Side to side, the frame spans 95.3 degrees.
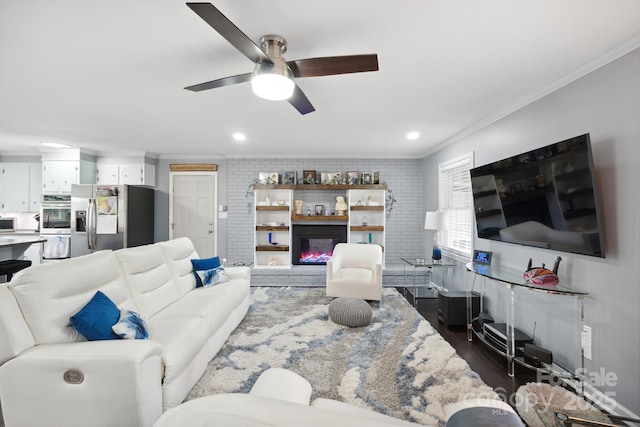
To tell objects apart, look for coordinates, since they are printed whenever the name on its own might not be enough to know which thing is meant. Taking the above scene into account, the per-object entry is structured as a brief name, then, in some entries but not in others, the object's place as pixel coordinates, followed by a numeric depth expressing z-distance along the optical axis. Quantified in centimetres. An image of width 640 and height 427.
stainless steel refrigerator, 520
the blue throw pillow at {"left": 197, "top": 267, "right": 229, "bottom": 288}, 341
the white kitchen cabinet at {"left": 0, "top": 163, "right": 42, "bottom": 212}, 566
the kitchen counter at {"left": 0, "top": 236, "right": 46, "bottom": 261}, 386
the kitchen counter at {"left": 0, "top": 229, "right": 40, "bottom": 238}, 561
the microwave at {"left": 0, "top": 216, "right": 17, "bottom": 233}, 572
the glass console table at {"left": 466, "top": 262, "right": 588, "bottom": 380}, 217
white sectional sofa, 153
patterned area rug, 210
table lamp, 439
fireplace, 582
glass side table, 441
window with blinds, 407
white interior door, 601
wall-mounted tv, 204
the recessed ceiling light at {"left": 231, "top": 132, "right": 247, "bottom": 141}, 435
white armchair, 399
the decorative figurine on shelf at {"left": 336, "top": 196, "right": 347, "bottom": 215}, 574
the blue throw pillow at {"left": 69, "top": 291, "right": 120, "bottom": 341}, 174
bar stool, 367
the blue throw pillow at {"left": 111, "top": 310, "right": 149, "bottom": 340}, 182
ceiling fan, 172
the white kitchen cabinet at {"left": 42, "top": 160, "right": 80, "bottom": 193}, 541
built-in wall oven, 528
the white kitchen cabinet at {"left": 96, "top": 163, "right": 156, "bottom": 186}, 575
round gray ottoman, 325
